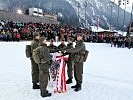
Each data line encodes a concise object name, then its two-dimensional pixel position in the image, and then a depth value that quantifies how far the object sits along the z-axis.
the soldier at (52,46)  3.91
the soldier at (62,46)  3.97
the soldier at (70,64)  3.88
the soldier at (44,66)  3.22
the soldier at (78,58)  3.56
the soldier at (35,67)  3.59
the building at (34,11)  34.79
